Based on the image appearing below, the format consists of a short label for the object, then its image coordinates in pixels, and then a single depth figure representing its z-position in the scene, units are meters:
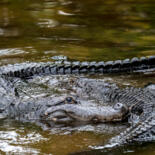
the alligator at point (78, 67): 12.19
